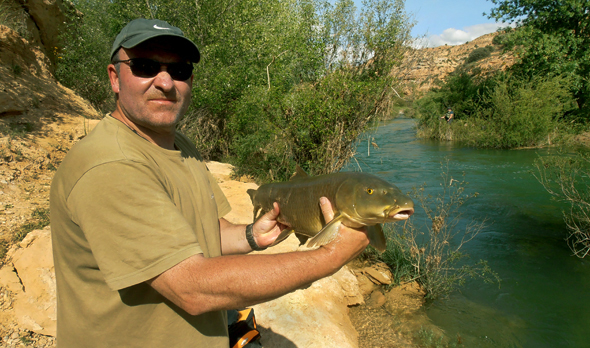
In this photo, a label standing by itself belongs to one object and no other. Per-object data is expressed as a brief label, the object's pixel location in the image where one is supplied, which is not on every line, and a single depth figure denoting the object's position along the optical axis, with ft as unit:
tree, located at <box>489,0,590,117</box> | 61.05
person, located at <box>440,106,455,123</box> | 79.26
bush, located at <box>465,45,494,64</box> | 154.24
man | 4.18
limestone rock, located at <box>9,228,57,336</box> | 10.97
